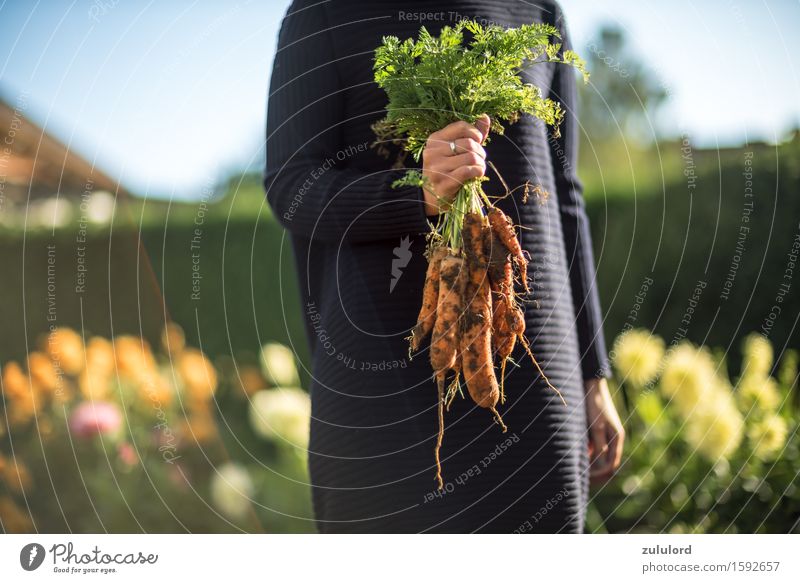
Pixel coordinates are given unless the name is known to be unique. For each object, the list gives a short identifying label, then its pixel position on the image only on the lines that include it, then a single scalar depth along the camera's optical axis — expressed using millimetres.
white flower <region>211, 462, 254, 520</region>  2586
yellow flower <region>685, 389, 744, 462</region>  2369
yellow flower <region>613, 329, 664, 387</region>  2551
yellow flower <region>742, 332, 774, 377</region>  2498
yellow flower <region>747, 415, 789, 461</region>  2373
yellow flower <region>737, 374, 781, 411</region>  2457
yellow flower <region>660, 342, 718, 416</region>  2414
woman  1353
